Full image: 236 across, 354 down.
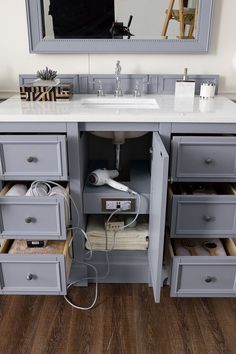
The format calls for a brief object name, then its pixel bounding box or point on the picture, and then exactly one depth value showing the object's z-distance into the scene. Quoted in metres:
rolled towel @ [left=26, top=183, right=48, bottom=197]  1.34
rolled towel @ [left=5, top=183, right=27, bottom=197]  1.38
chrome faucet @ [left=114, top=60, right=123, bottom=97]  1.61
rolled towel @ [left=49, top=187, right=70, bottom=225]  1.32
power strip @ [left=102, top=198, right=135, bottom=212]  1.43
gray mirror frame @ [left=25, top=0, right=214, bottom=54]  1.61
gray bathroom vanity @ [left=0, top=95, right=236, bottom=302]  1.27
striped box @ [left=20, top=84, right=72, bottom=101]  1.49
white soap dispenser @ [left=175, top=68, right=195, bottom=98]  1.60
